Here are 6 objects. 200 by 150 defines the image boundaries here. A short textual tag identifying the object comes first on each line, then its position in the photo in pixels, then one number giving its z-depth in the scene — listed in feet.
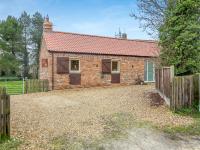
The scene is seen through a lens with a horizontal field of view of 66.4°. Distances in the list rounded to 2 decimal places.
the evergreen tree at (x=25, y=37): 87.52
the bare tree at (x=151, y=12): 29.18
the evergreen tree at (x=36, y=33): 92.11
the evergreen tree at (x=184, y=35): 21.04
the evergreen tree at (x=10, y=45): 80.07
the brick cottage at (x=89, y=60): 37.39
